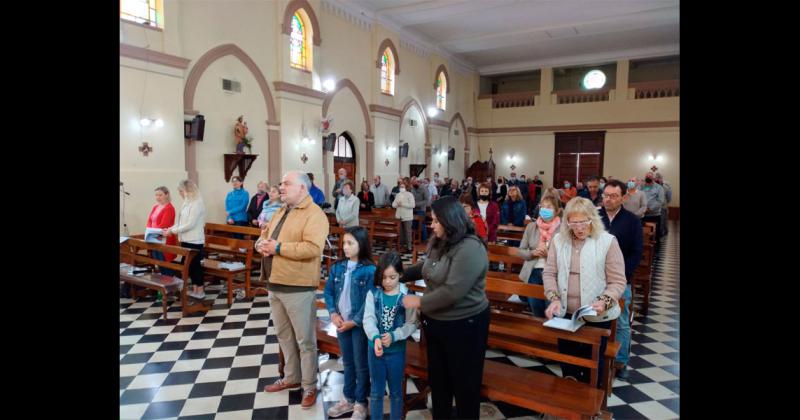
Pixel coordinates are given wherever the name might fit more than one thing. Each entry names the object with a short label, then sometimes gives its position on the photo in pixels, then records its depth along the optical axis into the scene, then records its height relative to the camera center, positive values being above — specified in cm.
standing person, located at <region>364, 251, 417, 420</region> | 295 -78
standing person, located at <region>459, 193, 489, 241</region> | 545 -18
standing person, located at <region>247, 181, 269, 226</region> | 850 +4
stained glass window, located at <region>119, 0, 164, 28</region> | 780 +328
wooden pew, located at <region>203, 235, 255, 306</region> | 612 -70
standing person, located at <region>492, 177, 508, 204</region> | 1427 +38
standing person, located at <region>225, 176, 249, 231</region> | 852 -3
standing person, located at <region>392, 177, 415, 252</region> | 934 -17
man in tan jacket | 323 -43
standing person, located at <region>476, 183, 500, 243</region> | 660 -9
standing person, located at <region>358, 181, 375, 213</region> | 1135 +11
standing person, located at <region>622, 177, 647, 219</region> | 759 +9
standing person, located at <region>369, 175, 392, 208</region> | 1264 +29
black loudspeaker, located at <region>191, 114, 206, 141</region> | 876 +141
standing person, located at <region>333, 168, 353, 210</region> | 1037 +43
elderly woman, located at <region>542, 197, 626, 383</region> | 295 -40
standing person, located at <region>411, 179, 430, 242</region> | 1044 +11
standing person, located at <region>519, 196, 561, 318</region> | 429 -32
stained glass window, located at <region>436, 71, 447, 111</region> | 1817 +443
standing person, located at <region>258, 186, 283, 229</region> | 629 -5
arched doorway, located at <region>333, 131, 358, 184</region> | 1313 +141
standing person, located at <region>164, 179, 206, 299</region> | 600 -32
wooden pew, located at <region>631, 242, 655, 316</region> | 585 -87
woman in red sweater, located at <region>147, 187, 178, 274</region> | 627 -19
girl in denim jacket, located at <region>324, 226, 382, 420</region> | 314 -71
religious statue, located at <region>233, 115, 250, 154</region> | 980 +144
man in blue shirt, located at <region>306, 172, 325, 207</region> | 923 +16
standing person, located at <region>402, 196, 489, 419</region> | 251 -58
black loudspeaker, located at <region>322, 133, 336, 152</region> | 1216 +160
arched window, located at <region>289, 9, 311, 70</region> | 1122 +390
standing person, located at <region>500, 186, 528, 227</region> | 794 -7
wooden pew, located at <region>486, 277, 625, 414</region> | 292 -89
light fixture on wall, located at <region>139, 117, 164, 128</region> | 791 +137
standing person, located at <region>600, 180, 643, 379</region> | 356 -21
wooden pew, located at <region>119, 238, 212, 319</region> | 551 -96
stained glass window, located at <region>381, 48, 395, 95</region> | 1464 +419
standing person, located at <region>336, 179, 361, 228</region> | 832 -10
